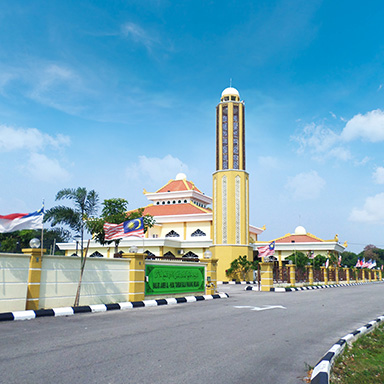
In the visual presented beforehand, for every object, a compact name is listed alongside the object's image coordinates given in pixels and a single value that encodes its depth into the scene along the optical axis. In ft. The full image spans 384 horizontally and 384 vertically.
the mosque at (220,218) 126.41
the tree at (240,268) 120.47
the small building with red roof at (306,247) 152.25
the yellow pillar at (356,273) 148.97
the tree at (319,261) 127.36
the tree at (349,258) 275.73
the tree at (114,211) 105.29
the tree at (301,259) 118.75
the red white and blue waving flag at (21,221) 33.78
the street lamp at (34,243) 35.29
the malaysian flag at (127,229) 45.34
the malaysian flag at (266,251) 80.59
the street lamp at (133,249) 46.91
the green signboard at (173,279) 48.11
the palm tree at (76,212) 41.81
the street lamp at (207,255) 60.78
